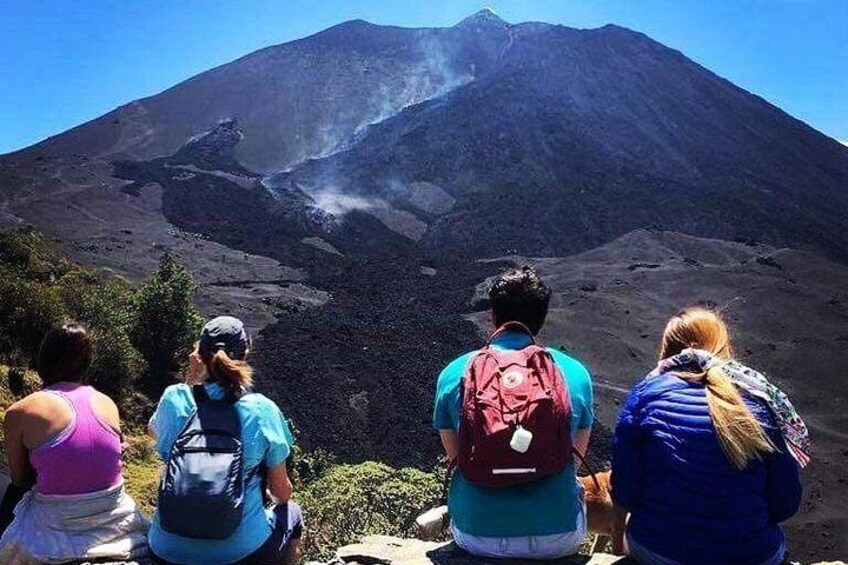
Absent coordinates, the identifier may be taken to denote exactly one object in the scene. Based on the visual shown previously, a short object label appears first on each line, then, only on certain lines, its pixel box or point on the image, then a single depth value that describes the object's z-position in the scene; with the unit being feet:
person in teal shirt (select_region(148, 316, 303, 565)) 9.45
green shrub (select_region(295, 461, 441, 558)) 30.14
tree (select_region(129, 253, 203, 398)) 54.19
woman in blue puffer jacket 8.46
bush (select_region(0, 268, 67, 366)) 42.73
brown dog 10.89
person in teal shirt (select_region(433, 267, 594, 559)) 9.07
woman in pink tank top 9.78
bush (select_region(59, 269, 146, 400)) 45.83
